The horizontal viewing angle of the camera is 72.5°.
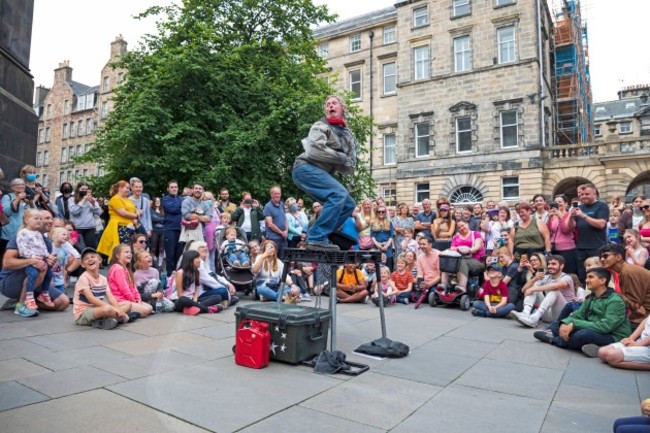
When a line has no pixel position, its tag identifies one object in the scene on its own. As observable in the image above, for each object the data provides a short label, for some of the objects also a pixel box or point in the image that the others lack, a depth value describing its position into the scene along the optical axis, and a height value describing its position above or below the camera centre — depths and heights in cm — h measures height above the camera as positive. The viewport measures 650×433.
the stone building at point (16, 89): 905 +340
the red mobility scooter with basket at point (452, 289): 874 -75
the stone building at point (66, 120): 5281 +1588
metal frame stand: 435 -9
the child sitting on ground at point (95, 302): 589 -76
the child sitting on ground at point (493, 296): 784 -80
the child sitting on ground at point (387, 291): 884 -82
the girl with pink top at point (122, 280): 656 -48
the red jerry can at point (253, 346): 425 -94
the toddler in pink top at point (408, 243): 1052 +20
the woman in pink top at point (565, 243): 823 +18
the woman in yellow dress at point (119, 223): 843 +47
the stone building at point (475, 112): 2541 +894
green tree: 1582 +572
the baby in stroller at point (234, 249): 930 +0
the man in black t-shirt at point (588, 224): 773 +52
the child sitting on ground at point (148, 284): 714 -59
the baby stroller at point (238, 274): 920 -52
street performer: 459 +88
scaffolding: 3222 +1327
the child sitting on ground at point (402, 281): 920 -64
